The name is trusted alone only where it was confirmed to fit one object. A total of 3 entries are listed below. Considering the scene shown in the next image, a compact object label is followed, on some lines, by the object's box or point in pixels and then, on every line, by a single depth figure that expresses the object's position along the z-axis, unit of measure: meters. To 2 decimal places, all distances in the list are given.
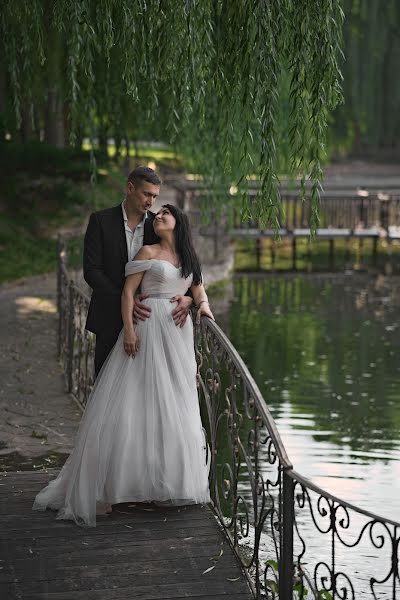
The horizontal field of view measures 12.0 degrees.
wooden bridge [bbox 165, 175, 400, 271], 39.11
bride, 10.31
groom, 10.82
